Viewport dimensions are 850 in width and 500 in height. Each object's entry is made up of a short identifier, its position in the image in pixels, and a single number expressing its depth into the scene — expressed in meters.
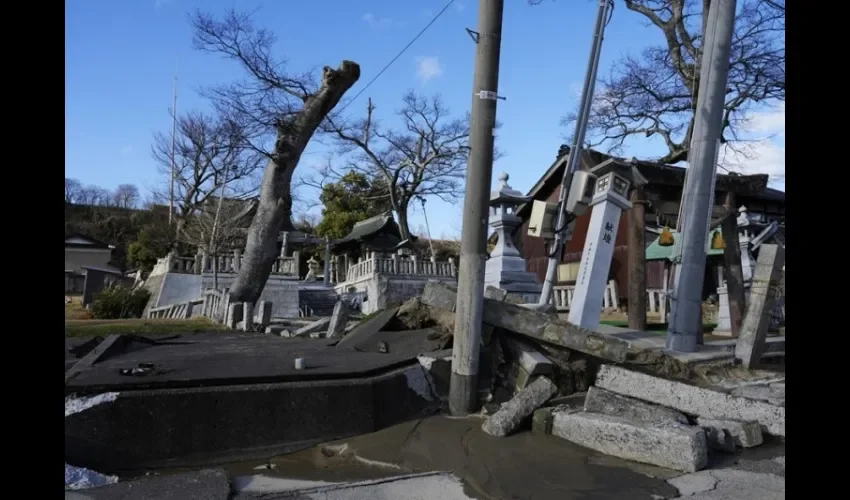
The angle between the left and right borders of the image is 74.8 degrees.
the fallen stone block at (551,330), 5.63
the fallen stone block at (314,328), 13.10
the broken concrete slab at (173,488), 3.35
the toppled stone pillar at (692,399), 4.71
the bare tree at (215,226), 31.92
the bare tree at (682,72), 15.07
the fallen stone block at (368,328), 7.48
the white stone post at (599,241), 7.79
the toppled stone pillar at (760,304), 6.35
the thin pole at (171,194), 37.53
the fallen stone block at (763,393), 5.13
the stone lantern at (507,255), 10.60
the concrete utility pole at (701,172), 7.36
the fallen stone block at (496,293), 9.19
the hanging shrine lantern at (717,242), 11.56
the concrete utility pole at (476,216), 5.41
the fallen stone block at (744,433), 4.42
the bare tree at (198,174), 33.09
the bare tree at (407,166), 35.62
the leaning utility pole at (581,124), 8.87
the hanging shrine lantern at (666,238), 11.19
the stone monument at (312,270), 36.73
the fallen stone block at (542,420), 4.69
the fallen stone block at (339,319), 11.91
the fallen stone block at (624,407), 4.61
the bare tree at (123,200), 56.72
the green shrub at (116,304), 21.58
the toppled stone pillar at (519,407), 4.69
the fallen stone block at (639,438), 3.90
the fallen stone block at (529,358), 5.51
